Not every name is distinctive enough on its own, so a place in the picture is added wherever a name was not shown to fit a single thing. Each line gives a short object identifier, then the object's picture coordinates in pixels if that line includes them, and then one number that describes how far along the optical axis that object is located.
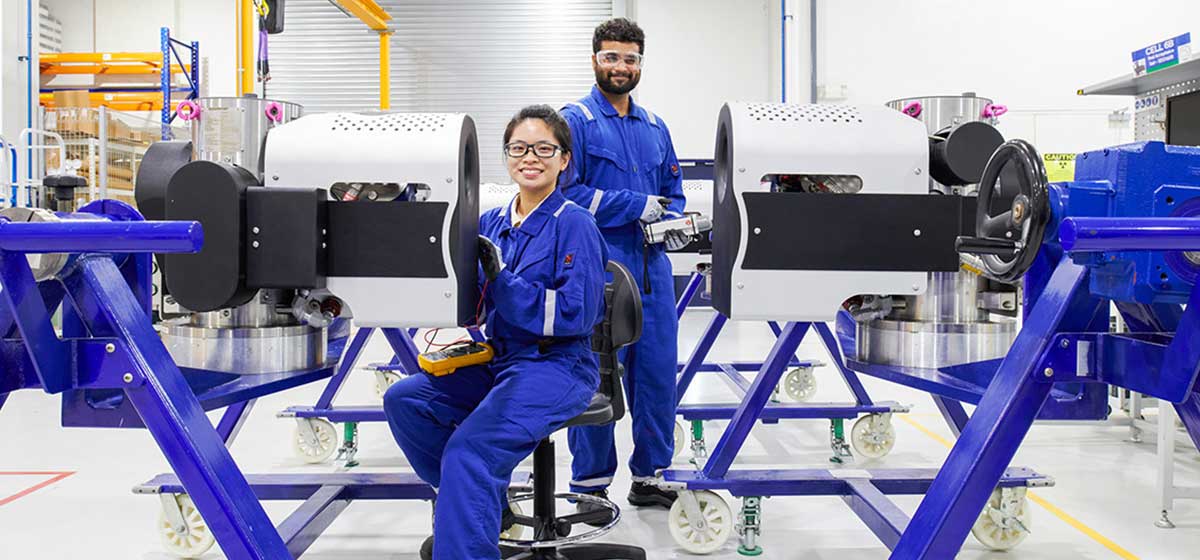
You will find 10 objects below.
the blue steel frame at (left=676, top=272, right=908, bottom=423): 3.62
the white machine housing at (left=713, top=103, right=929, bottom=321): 2.09
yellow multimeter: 1.93
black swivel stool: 2.02
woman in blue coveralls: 1.77
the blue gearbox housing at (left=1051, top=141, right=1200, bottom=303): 1.34
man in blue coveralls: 2.78
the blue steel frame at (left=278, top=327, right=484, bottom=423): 3.44
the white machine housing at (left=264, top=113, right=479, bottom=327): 2.01
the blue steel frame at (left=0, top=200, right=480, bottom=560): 1.38
